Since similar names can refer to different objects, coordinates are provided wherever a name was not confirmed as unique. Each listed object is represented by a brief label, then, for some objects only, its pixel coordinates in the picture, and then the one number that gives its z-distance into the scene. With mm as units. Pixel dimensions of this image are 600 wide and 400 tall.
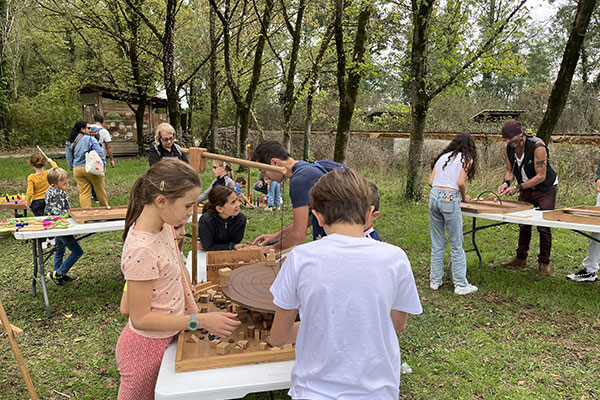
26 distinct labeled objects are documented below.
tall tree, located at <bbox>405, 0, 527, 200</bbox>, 8148
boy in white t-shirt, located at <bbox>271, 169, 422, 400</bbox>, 1480
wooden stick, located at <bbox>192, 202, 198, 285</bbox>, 2663
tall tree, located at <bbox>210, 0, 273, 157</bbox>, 12211
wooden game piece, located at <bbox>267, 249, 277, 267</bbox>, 2943
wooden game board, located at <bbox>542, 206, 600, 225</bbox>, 4344
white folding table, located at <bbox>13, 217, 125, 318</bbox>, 4188
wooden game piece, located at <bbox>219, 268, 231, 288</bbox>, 2576
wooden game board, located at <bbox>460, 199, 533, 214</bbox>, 4977
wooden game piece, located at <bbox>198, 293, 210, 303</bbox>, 2582
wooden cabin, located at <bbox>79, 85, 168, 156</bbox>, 18625
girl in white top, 4691
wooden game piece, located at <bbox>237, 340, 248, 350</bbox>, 2039
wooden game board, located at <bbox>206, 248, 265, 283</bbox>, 2973
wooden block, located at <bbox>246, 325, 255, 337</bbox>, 2172
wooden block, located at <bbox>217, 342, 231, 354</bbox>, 1977
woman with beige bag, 7688
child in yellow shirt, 6719
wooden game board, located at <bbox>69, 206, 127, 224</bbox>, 4703
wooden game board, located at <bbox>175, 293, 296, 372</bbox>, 1924
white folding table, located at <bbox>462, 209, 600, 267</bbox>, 4273
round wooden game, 2203
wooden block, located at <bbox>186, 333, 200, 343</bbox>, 2072
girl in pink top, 1817
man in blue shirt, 2951
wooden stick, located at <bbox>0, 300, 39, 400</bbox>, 2455
